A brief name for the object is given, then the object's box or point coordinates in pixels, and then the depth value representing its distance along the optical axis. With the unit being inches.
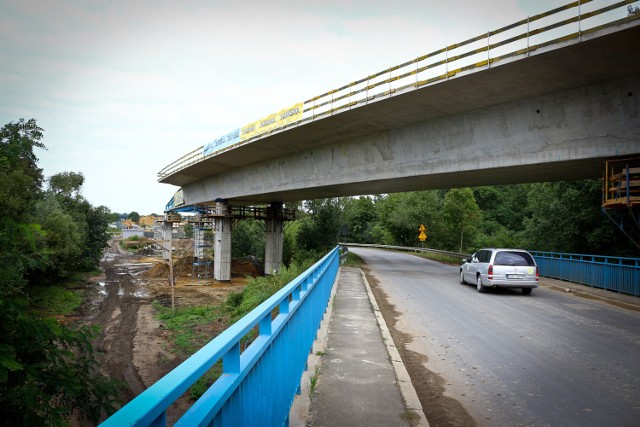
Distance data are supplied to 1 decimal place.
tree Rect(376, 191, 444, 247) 2089.1
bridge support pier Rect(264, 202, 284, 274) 1393.9
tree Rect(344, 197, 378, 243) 3353.8
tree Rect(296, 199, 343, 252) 1407.5
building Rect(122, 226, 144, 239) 5255.9
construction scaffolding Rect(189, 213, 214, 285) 1425.9
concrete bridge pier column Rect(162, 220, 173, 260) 2220.7
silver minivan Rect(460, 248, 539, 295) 565.0
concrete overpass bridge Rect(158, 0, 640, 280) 455.5
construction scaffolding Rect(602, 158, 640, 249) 483.8
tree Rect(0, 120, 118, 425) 175.3
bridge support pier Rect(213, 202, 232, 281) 1333.7
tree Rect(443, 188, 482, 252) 1752.0
